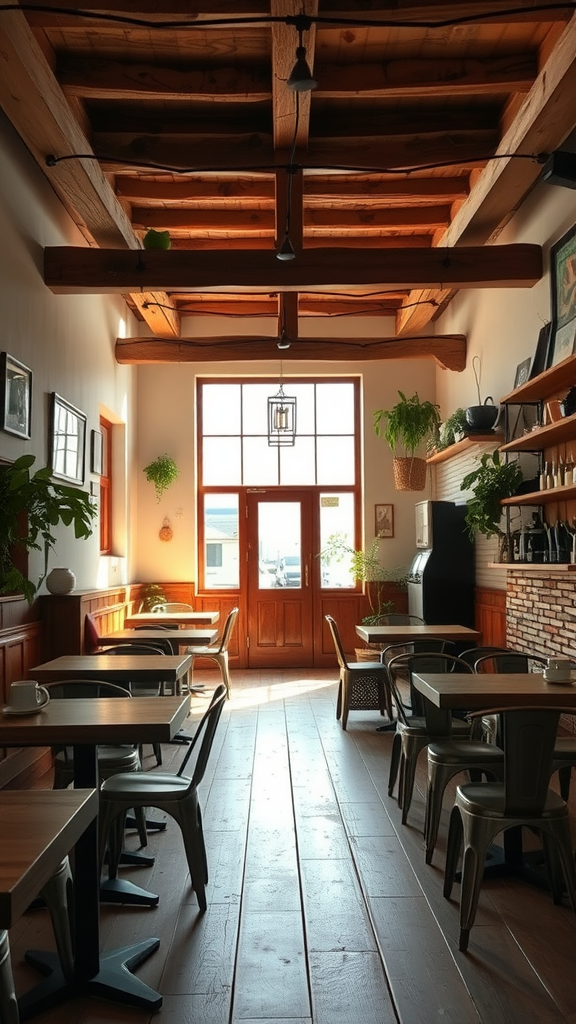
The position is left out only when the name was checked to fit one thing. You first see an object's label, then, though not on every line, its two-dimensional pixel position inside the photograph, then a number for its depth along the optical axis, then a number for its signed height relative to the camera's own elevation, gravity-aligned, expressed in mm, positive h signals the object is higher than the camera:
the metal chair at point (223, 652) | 8211 -808
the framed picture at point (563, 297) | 5838 +1869
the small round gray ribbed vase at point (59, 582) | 6422 -103
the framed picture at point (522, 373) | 6777 +1534
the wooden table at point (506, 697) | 3459 -539
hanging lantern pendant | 8445 +1487
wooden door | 10562 -153
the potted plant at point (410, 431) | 9273 +1453
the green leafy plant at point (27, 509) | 3938 +276
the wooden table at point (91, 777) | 2660 -739
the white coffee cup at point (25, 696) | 3152 -469
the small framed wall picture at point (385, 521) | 10625 +550
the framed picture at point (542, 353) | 6281 +1564
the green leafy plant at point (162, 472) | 10352 +1143
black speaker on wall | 4730 +2186
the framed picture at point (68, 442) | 6602 +1031
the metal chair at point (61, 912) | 2723 -1097
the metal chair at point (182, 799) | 3246 -876
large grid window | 10797 +1599
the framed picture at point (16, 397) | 5336 +1110
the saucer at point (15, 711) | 3117 -517
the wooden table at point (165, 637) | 6562 -549
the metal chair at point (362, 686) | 6910 -988
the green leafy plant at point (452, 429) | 8070 +1336
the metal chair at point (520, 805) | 2951 -845
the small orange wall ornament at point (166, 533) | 10500 +417
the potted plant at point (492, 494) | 6676 +552
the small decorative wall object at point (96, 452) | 8117 +1108
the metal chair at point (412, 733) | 4277 -862
